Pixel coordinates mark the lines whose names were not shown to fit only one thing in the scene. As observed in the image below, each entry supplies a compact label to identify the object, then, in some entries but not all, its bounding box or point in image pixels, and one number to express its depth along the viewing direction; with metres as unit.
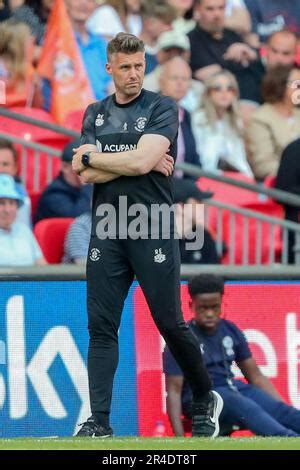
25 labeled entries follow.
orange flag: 12.42
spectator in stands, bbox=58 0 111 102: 12.78
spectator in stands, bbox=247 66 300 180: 12.73
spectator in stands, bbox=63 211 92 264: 10.22
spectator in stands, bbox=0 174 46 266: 10.05
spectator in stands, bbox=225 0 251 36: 13.82
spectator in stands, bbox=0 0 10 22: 12.66
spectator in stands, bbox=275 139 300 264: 11.02
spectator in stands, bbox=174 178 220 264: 10.48
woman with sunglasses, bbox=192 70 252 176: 12.59
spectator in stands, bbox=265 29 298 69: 13.66
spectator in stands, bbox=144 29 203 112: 12.65
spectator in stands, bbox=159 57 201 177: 12.30
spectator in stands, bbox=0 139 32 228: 10.53
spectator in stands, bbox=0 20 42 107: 11.85
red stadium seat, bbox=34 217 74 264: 10.49
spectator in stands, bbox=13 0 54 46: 12.58
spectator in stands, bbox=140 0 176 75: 13.23
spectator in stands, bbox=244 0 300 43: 14.11
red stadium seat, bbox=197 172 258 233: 11.95
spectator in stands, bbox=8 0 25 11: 12.67
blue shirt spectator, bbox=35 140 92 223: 10.85
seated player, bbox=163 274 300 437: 8.48
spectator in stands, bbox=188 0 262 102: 13.26
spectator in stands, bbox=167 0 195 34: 13.45
